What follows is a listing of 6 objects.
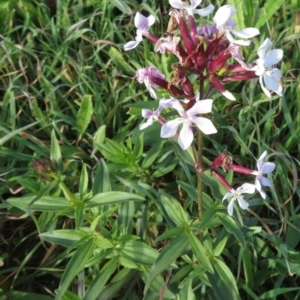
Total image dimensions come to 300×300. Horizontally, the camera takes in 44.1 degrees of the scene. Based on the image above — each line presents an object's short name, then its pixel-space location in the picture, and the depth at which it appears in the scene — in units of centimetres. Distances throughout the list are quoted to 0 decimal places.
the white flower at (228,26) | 21
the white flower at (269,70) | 22
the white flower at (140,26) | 25
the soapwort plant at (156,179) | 23
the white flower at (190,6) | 23
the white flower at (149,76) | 24
